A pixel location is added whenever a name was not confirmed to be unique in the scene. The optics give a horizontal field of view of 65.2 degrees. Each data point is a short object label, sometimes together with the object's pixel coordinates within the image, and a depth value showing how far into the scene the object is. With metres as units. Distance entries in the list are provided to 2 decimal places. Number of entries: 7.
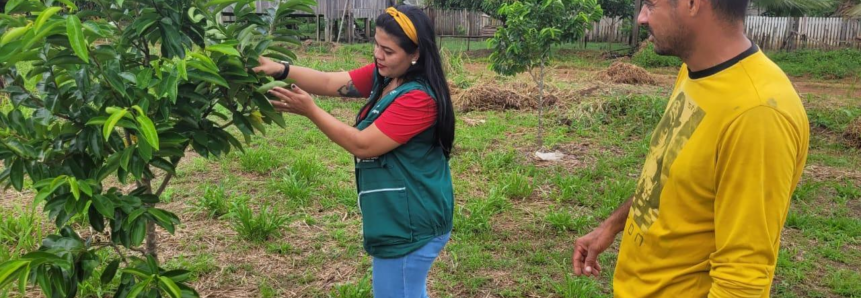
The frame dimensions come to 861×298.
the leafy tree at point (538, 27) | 6.83
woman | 2.24
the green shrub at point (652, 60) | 14.67
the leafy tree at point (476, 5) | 16.05
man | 1.42
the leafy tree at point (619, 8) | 17.20
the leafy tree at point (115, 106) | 1.89
